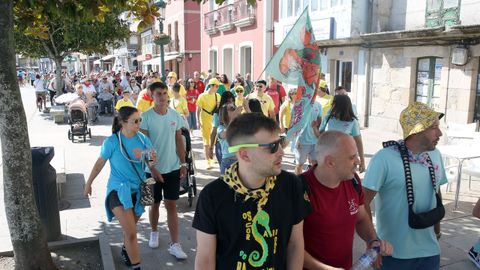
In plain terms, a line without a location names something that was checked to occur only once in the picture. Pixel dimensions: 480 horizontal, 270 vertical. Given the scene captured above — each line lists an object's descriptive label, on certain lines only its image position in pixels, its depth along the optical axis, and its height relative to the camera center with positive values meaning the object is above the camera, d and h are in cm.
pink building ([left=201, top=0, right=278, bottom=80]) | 1909 +195
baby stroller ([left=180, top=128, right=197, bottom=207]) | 589 -150
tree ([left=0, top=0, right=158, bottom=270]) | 352 -79
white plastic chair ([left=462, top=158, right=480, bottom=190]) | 583 -127
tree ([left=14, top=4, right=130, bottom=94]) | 1640 +133
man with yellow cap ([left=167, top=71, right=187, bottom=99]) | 1067 -18
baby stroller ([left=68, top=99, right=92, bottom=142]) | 1155 -127
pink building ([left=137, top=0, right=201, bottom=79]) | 3108 +268
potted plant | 1148 +93
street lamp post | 1055 +139
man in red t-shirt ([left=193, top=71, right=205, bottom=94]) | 1440 -33
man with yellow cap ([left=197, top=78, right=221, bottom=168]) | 864 -67
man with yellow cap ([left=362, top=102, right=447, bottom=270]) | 278 -74
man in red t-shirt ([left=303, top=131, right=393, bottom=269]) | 236 -72
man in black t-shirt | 206 -64
